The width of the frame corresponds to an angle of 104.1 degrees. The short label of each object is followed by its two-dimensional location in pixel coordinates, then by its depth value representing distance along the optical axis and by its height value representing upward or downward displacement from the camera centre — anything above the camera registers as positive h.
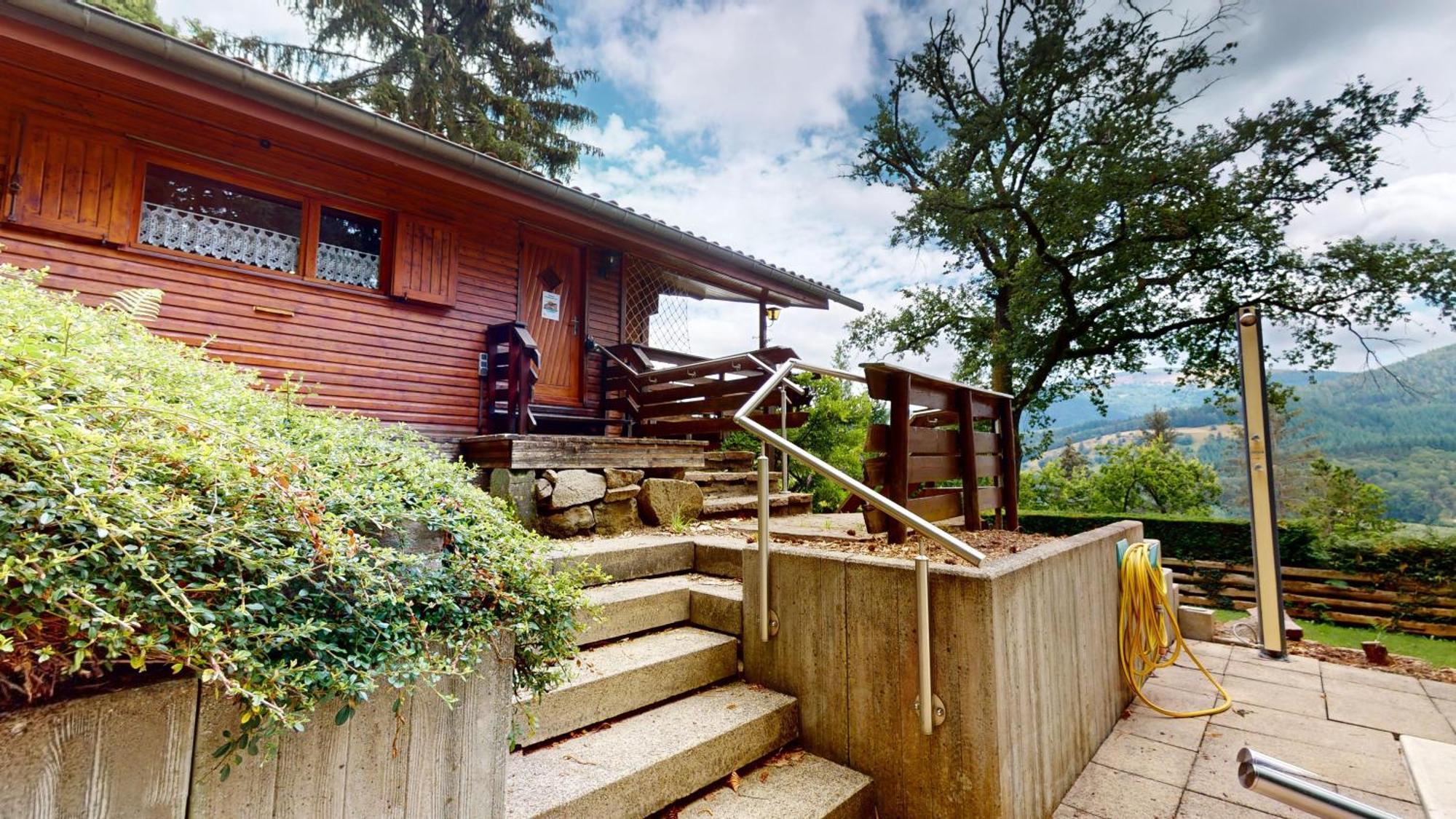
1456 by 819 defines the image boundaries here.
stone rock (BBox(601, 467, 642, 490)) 4.02 -0.19
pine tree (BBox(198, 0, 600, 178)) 9.99 +7.19
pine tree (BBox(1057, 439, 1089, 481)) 22.42 -0.18
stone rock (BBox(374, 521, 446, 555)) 1.29 -0.21
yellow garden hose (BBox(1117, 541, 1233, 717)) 3.06 -0.88
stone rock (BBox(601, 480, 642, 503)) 3.98 -0.30
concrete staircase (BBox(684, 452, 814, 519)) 4.76 -0.37
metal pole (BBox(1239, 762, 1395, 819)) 0.61 -0.38
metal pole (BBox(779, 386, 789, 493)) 3.79 +0.23
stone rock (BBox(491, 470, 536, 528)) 3.73 -0.26
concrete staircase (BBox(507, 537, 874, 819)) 1.69 -0.96
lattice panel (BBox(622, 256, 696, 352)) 7.35 +1.87
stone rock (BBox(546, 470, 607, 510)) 3.73 -0.25
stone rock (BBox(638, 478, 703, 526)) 4.12 -0.36
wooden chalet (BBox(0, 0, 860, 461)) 3.60 +1.79
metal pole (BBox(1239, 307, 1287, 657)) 3.94 -0.18
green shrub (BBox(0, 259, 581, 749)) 0.84 -0.18
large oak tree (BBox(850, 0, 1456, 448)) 7.98 +3.85
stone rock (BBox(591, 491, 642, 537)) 3.94 -0.46
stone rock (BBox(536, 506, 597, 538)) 3.72 -0.47
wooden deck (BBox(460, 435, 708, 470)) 3.79 -0.01
